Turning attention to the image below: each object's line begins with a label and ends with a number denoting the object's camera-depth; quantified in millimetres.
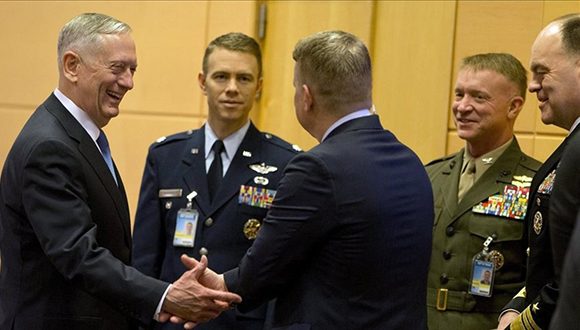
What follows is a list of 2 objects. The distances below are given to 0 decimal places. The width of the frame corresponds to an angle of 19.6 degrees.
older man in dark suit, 4917
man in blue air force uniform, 6391
